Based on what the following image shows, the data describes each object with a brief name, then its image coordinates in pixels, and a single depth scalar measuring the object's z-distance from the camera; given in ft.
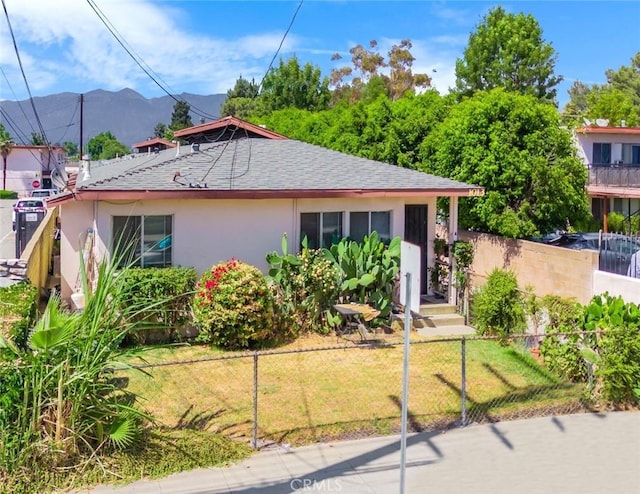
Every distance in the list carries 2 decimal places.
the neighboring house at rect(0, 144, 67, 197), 169.89
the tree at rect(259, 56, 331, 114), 160.56
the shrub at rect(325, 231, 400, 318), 40.22
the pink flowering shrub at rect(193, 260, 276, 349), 35.53
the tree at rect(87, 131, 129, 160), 420.93
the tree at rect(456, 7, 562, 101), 125.59
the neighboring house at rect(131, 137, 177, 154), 94.22
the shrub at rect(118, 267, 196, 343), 35.94
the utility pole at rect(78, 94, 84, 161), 147.72
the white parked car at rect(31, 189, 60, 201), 129.29
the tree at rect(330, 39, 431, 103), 180.45
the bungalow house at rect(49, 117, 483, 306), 38.37
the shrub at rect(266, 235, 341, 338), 39.01
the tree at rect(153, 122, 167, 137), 341.58
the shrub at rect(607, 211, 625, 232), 81.97
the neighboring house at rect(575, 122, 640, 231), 87.35
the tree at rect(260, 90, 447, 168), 70.28
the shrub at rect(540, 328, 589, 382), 29.22
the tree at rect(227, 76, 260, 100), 281.74
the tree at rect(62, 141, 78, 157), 526.16
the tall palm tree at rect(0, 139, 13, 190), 171.53
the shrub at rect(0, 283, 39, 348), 24.65
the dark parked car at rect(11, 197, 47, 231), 97.55
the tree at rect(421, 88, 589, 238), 49.42
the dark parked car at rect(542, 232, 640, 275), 38.27
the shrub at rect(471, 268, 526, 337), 38.42
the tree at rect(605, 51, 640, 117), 206.69
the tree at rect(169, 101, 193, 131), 336.08
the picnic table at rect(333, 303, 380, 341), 37.99
